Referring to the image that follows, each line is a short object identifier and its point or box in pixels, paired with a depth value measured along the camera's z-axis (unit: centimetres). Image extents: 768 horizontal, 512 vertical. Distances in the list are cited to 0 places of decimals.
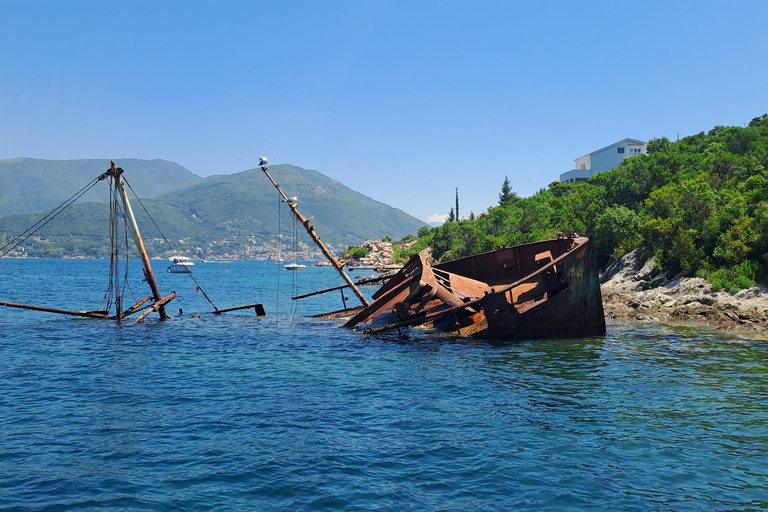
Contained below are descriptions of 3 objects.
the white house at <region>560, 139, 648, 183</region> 10019
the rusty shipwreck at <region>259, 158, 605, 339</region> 2239
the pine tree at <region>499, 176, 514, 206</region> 13338
